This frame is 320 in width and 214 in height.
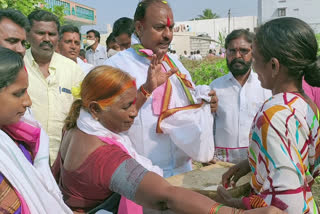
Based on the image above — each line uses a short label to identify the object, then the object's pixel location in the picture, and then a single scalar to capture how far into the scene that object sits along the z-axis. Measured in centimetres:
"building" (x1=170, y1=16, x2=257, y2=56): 4359
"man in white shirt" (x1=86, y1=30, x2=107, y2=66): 806
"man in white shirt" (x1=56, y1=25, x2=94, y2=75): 514
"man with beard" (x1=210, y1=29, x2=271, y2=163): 306
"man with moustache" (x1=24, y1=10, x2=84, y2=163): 313
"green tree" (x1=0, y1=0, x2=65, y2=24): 506
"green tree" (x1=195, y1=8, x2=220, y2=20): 5903
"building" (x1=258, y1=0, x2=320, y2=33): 3481
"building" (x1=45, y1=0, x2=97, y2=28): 2667
